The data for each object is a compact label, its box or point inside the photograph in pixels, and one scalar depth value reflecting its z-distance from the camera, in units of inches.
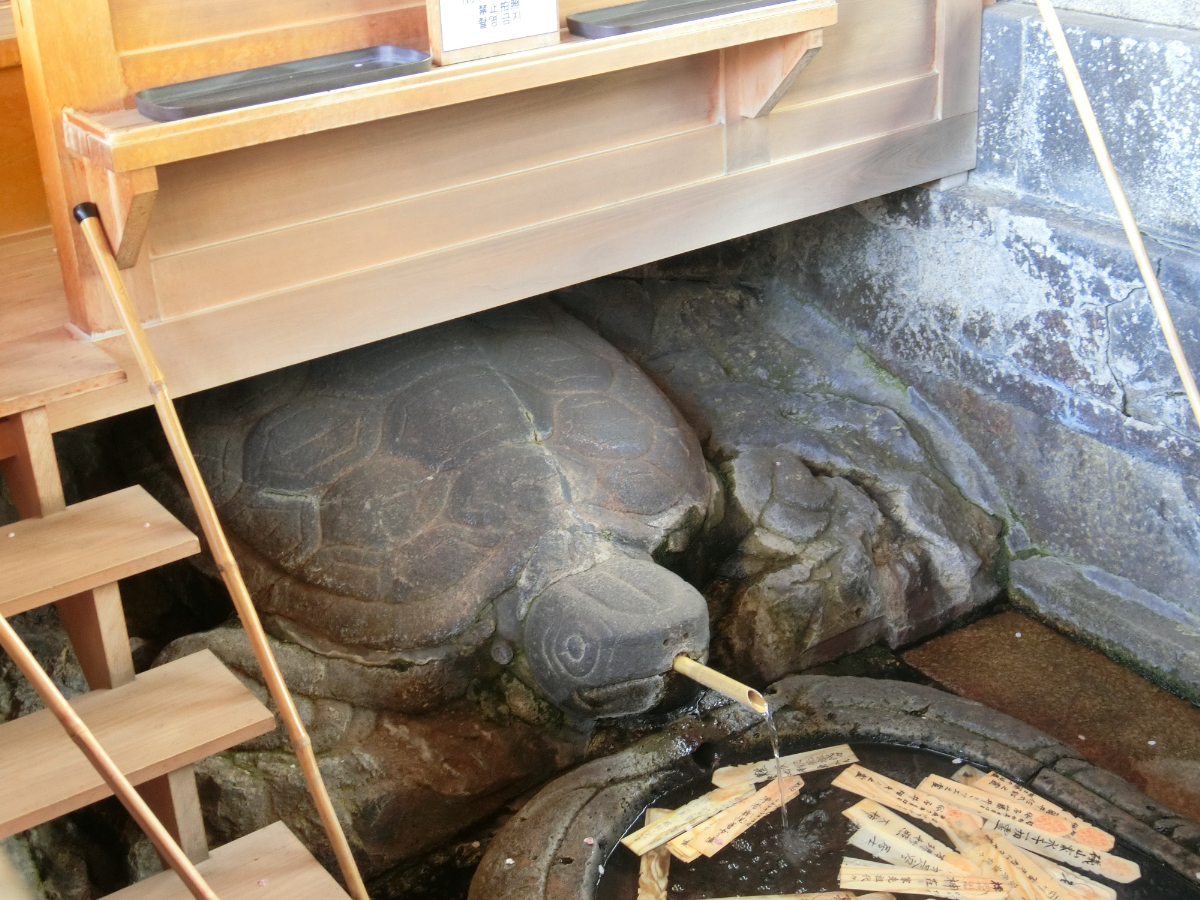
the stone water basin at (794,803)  99.4
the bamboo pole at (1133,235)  94.8
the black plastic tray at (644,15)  109.8
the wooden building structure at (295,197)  89.2
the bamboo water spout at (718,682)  100.4
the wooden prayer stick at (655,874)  98.3
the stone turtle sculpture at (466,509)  114.9
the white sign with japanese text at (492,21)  101.8
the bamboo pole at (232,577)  81.8
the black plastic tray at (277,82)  90.5
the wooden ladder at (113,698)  82.8
